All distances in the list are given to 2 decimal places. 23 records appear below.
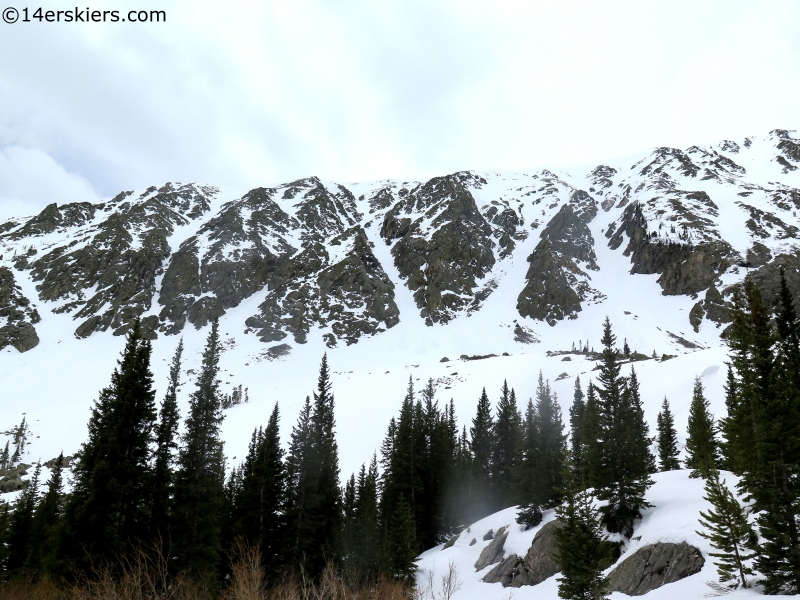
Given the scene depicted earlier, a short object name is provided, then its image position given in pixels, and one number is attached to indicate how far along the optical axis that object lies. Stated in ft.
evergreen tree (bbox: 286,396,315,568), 108.47
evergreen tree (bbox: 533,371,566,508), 118.65
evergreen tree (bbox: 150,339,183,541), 77.46
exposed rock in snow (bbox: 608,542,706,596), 64.69
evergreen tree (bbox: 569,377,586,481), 137.02
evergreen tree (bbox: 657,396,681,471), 147.54
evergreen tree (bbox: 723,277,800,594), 51.16
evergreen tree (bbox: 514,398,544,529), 115.65
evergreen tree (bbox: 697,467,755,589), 53.31
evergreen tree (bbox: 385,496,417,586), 100.63
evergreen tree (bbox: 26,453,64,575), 108.68
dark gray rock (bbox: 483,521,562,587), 91.66
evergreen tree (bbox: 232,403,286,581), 106.83
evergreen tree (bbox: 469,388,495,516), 181.88
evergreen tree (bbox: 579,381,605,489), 90.17
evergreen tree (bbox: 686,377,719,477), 129.29
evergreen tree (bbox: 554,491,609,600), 62.08
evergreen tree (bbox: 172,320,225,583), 81.71
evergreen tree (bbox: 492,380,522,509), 195.53
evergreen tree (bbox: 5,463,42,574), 110.83
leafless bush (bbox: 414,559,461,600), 96.30
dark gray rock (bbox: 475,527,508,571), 112.88
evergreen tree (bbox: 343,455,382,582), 114.83
